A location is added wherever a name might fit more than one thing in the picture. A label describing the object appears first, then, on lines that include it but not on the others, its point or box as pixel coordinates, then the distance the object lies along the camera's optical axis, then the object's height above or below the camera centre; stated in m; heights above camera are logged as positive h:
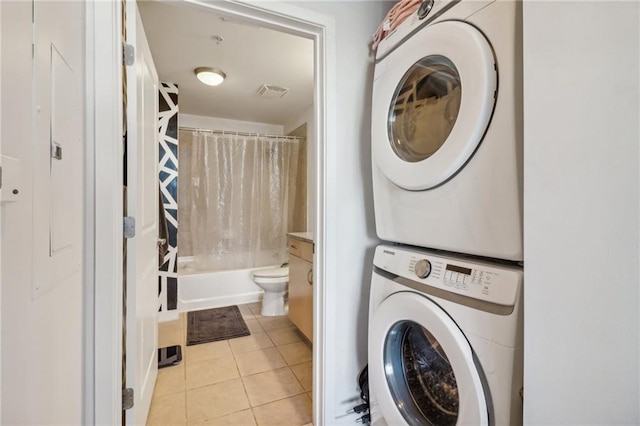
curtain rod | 3.02 +0.93
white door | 1.04 -0.03
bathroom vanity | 1.88 -0.52
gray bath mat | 2.17 -1.00
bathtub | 2.70 -0.80
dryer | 0.71 +0.26
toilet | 2.55 -0.75
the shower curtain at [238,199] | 3.07 +0.15
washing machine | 0.67 -0.37
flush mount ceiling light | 2.26 +1.15
